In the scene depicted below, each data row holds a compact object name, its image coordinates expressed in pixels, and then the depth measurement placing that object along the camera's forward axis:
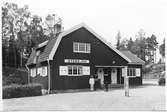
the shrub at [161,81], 25.65
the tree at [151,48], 40.27
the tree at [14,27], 32.31
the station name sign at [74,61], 21.43
